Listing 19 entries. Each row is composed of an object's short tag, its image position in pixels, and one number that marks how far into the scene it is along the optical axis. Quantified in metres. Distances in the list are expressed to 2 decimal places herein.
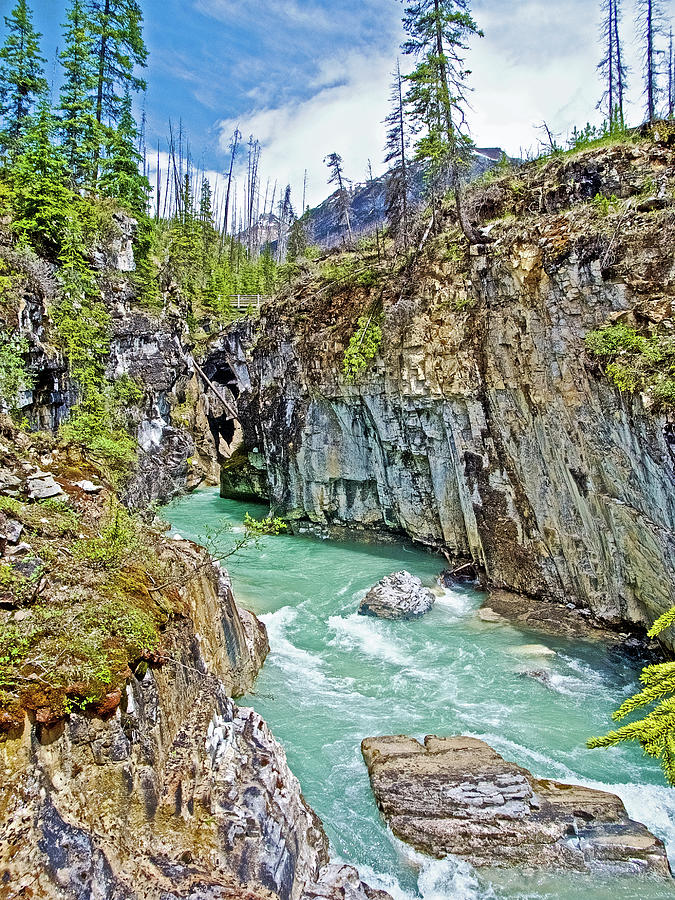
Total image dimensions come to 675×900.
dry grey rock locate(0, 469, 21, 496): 6.19
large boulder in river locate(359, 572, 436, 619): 12.19
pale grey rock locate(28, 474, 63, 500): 6.51
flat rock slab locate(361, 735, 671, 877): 5.64
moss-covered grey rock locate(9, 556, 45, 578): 4.80
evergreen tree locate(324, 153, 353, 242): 29.50
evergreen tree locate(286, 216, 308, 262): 38.09
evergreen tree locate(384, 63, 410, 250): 19.67
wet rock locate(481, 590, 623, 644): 10.88
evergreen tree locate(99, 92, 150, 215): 19.55
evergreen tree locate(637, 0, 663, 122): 20.50
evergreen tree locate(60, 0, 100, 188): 18.16
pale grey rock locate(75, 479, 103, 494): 7.60
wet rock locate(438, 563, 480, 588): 14.51
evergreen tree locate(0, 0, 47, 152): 17.64
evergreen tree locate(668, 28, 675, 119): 23.68
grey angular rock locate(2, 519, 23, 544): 5.16
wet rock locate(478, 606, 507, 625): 11.82
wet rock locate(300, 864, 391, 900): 4.73
